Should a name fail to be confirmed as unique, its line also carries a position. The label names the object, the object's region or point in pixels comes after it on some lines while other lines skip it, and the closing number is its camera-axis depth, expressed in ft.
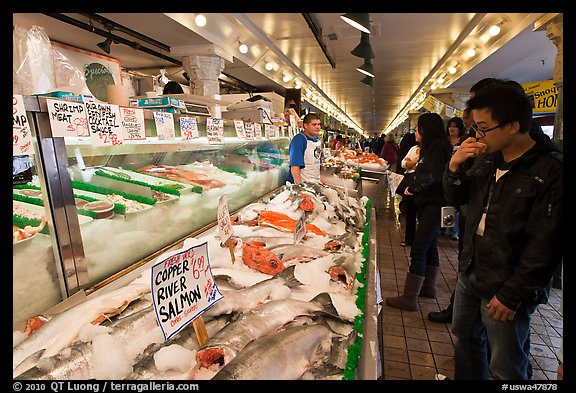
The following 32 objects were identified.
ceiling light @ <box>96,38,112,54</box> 19.33
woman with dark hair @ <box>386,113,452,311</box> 12.71
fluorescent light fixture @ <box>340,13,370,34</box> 13.00
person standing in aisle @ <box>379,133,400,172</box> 47.34
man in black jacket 5.98
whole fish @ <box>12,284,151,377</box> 4.36
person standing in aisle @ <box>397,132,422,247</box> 17.77
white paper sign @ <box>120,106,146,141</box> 6.69
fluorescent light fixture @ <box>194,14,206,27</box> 16.35
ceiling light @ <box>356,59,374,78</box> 22.66
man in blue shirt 17.48
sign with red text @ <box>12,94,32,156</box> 4.42
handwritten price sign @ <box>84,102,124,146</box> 5.76
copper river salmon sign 4.56
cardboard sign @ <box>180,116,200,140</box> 8.97
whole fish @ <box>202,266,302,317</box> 5.66
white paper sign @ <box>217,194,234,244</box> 7.68
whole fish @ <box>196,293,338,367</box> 4.65
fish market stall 4.36
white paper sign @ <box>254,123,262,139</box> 14.76
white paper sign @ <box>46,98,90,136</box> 4.99
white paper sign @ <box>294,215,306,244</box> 8.63
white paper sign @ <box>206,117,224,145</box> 10.51
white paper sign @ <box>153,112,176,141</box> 7.82
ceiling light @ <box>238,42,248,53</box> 21.01
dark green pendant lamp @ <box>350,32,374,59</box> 16.88
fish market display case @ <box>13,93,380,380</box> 4.81
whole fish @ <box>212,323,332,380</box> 4.22
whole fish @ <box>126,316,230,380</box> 4.32
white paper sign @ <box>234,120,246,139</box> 12.66
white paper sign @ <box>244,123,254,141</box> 13.66
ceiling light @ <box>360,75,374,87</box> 28.30
